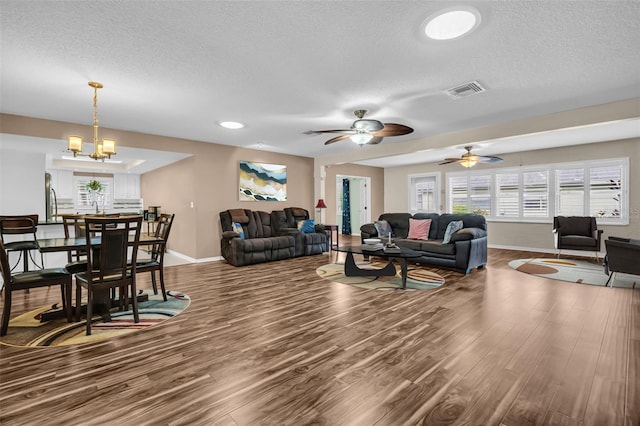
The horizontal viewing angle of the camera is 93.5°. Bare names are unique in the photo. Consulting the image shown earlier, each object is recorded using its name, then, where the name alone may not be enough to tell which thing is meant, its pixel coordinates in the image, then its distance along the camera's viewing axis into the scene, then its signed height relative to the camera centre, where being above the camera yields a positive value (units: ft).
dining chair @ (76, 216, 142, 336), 8.79 -1.61
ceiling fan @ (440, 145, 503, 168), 20.08 +3.34
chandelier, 11.64 +2.59
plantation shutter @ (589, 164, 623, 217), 20.76 +1.16
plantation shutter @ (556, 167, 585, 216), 22.24 +1.16
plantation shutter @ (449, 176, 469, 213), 28.32 +1.28
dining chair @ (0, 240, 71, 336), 8.64 -2.09
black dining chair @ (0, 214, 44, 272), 12.53 -0.71
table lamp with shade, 25.36 +0.44
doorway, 34.35 +1.03
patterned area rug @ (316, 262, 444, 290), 13.84 -3.54
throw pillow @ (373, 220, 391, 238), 20.42 -1.32
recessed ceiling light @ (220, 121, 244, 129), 15.78 +4.58
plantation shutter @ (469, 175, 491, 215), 26.91 +1.30
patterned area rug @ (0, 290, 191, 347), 8.50 -3.61
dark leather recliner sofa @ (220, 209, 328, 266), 18.82 -2.02
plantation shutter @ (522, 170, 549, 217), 23.80 +1.11
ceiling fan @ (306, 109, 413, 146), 12.34 +3.32
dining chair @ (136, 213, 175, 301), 11.58 -2.03
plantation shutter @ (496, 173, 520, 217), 25.23 +1.17
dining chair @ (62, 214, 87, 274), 12.94 -0.88
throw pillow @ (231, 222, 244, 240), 19.99 -1.23
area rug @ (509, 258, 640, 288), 14.53 -3.55
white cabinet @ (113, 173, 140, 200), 30.11 +2.53
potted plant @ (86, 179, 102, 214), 28.49 +1.64
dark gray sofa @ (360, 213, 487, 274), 16.14 -1.95
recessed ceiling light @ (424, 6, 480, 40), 6.87 +4.48
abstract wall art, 22.62 +2.19
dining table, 9.37 -1.16
